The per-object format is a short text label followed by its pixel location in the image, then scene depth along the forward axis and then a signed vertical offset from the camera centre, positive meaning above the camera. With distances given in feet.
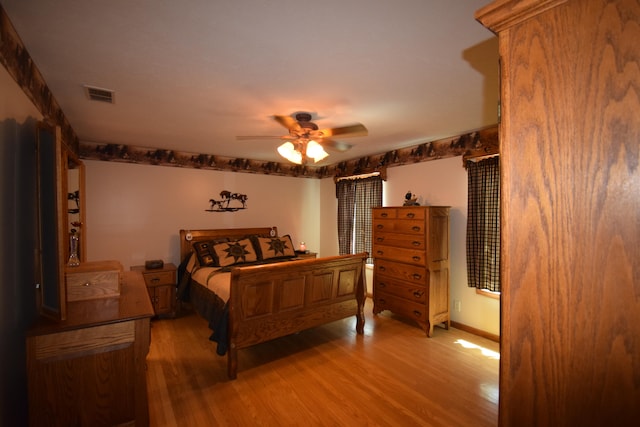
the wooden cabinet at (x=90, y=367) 4.60 -2.65
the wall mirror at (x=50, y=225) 4.88 -0.21
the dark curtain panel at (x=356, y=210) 15.20 +0.07
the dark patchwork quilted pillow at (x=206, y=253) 12.73 -1.86
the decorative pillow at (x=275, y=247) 14.43 -1.86
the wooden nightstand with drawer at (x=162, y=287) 12.12 -3.25
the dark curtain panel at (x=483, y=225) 10.32 -0.55
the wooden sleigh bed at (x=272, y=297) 8.31 -2.95
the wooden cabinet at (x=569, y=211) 1.72 -0.01
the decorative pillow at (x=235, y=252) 12.89 -1.90
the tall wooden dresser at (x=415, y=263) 10.89 -2.13
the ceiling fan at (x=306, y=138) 7.64 +2.14
